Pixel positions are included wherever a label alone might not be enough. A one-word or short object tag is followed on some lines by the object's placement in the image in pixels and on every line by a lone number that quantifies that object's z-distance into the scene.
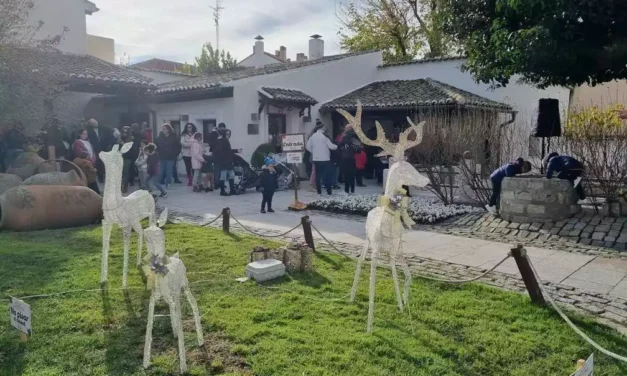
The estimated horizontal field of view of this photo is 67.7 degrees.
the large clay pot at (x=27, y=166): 10.79
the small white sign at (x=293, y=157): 10.95
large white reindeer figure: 4.17
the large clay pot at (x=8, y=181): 9.30
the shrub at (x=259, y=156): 15.23
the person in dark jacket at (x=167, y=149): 12.42
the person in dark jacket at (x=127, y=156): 12.36
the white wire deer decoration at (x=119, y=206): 4.83
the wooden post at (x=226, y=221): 7.99
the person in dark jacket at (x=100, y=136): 12.82
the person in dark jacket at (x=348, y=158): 12.70
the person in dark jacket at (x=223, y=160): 12.44
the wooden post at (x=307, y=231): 6.60
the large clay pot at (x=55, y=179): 9.01
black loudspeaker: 9.53
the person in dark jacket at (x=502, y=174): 9.26
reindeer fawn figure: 3.47
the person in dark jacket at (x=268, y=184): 10.01
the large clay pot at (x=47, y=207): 8.05
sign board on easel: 10.88
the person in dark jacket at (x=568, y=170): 8.69
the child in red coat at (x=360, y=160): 14.40
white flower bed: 9.24
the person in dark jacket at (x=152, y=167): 11.55
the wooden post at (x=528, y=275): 4.53
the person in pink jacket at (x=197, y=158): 13.33
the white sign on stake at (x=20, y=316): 3.73
